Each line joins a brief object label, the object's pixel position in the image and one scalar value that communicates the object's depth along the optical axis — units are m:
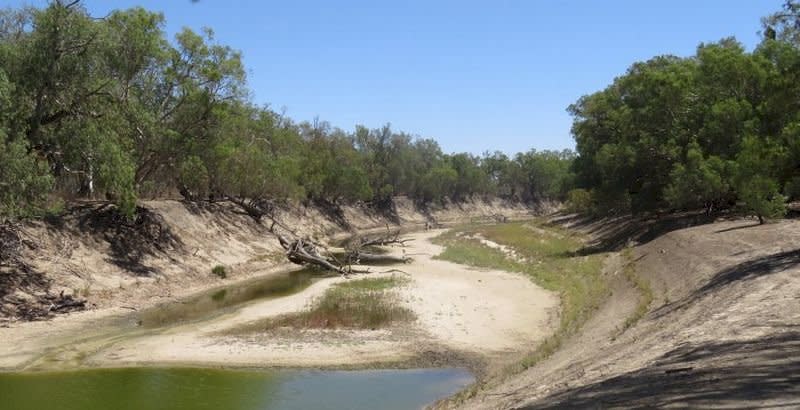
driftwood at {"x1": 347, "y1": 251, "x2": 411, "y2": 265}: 46.10
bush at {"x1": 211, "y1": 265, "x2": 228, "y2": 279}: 39.59
